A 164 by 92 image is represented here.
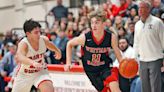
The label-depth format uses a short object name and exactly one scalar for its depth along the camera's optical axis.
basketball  8.10
